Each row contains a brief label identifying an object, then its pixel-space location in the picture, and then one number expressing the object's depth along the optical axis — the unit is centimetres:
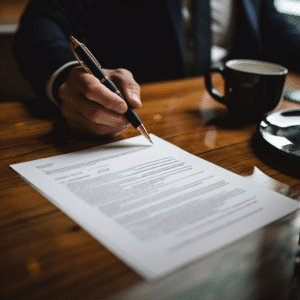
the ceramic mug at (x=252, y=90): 57
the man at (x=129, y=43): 51
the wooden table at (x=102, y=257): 23
